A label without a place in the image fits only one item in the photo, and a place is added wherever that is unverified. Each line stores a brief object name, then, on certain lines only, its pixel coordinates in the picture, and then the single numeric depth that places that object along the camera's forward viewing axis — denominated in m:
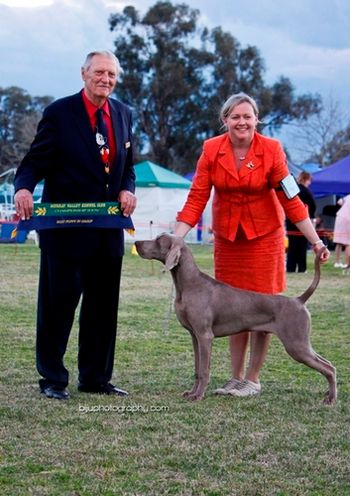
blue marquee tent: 22.31
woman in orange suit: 5.72
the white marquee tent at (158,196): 30.83
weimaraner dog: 5.64
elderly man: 5.67
